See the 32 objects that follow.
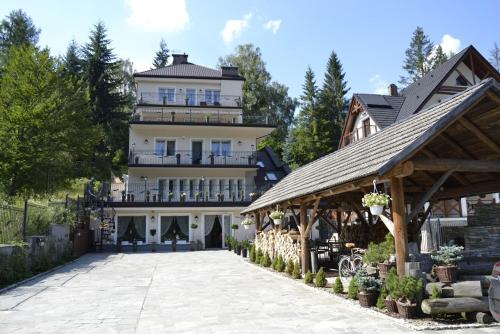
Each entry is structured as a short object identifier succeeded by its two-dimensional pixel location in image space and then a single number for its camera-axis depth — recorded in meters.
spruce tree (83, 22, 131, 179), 41.24
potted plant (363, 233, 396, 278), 8.38
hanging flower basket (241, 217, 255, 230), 20.53
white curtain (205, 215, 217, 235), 30.84
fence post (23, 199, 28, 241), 14.88
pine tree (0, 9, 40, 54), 42.53
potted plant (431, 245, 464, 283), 7.39
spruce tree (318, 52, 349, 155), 44.03
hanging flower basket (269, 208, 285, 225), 14.60
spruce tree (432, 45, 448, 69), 50.25
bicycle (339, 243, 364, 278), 11.26
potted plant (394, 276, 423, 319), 7.17
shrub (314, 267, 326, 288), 10.74
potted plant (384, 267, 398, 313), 7.44
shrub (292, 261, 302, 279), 12.91
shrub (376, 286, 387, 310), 7.92
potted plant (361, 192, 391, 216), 7.97
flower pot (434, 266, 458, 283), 7.38
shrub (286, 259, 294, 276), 13.76
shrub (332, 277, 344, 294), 9.81
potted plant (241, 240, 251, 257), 21.91
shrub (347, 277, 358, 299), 8.89
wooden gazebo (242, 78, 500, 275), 7.85
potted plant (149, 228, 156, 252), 29.74
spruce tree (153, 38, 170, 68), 58.28
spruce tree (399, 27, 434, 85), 53.03
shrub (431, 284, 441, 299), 7.15
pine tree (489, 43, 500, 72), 52.88
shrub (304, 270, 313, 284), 11.64
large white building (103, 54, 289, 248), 30.03
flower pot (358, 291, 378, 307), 8.20
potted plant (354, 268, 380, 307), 8.22
